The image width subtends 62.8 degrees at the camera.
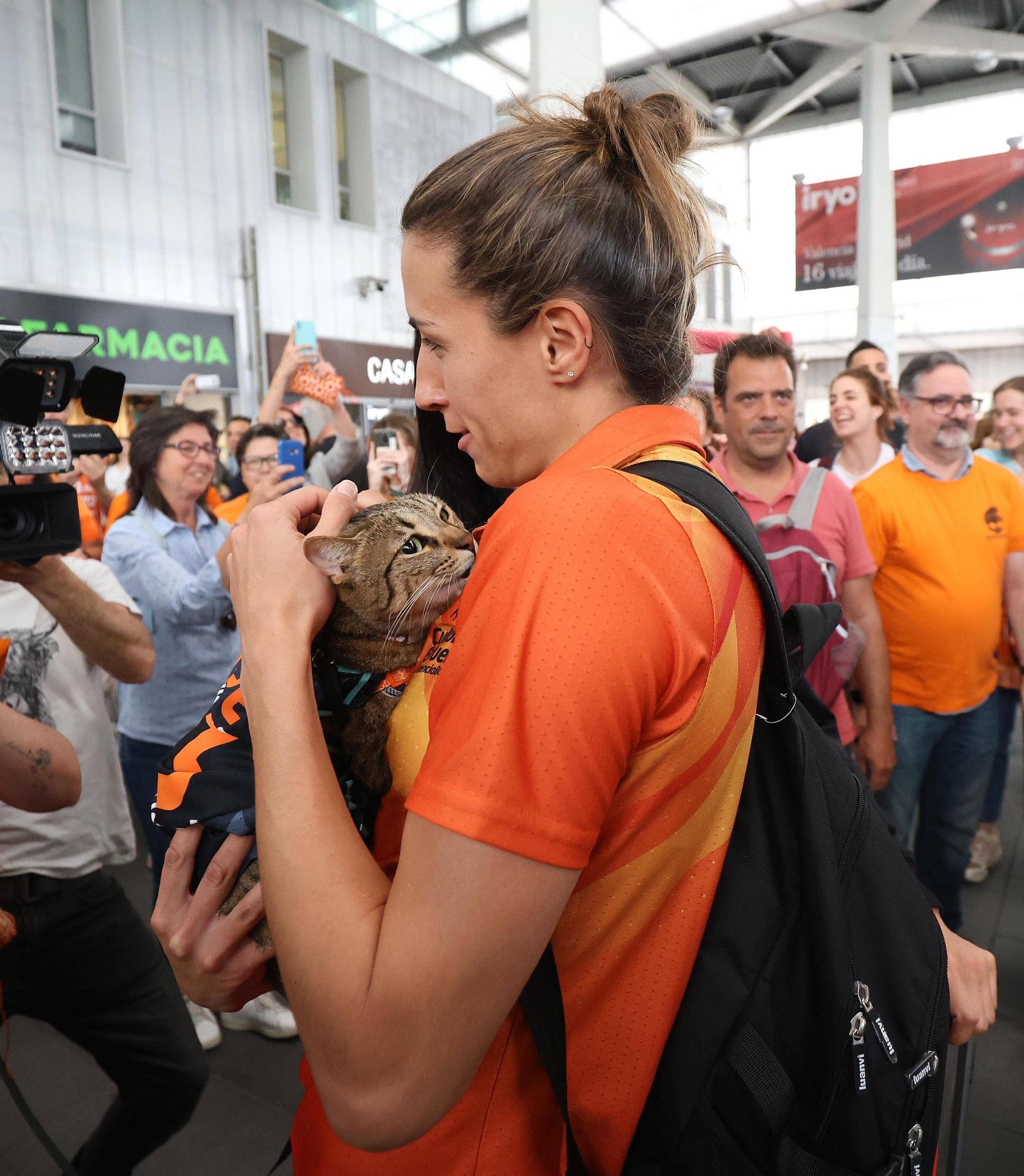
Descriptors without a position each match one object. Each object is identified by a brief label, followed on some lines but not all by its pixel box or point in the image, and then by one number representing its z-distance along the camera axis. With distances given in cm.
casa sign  977
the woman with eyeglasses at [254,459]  423
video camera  143
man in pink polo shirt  290
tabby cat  102
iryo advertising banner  1170
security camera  1000
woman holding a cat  62
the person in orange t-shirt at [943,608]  303
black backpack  78
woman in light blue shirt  297
